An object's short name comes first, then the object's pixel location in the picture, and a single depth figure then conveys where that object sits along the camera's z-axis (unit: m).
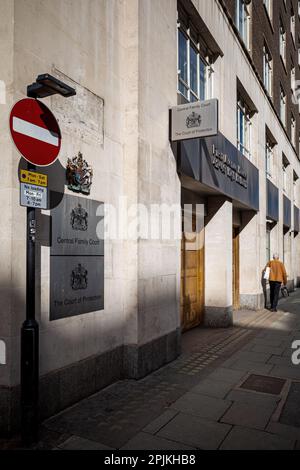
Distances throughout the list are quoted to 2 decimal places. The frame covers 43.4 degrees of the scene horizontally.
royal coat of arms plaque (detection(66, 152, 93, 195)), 4.57
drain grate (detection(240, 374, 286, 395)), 5.23
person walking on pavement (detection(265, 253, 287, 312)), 12.56
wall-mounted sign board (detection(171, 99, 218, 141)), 6.04
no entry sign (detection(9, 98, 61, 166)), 3.38
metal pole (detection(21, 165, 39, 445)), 3.49
